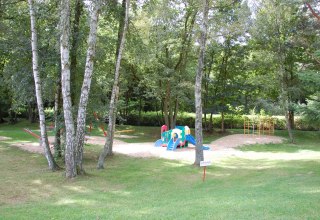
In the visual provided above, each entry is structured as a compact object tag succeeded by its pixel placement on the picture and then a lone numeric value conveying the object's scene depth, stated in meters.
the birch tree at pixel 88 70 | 9.63
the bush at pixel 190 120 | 28.00
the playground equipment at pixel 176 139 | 16.74
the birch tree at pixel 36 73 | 10.13
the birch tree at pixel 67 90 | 9.34
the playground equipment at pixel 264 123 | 24.03
